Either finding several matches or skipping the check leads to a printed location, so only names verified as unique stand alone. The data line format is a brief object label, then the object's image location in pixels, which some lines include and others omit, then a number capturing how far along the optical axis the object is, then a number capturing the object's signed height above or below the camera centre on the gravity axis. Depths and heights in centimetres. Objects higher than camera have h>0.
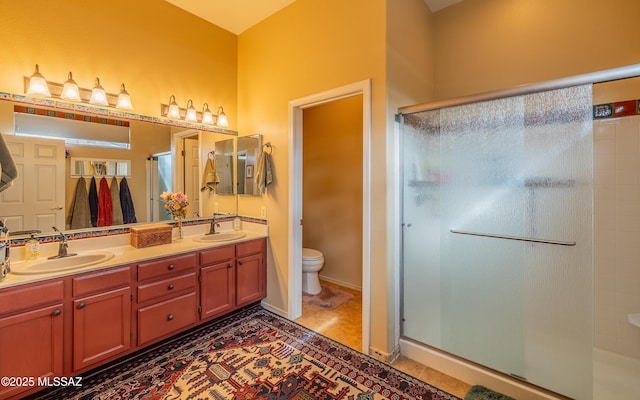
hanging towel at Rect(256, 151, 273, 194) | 290 +31
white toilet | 344 -85
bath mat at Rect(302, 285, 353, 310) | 321 -117
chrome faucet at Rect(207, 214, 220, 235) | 306 -28
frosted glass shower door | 163 -23
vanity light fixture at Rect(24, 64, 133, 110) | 200 +85
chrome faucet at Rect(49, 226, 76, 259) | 208 -34
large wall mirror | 202 +29
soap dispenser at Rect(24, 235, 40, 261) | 199 -34
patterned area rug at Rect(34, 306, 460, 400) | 181 -122
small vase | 282 -26
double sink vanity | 163 -69
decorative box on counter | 241 -30
